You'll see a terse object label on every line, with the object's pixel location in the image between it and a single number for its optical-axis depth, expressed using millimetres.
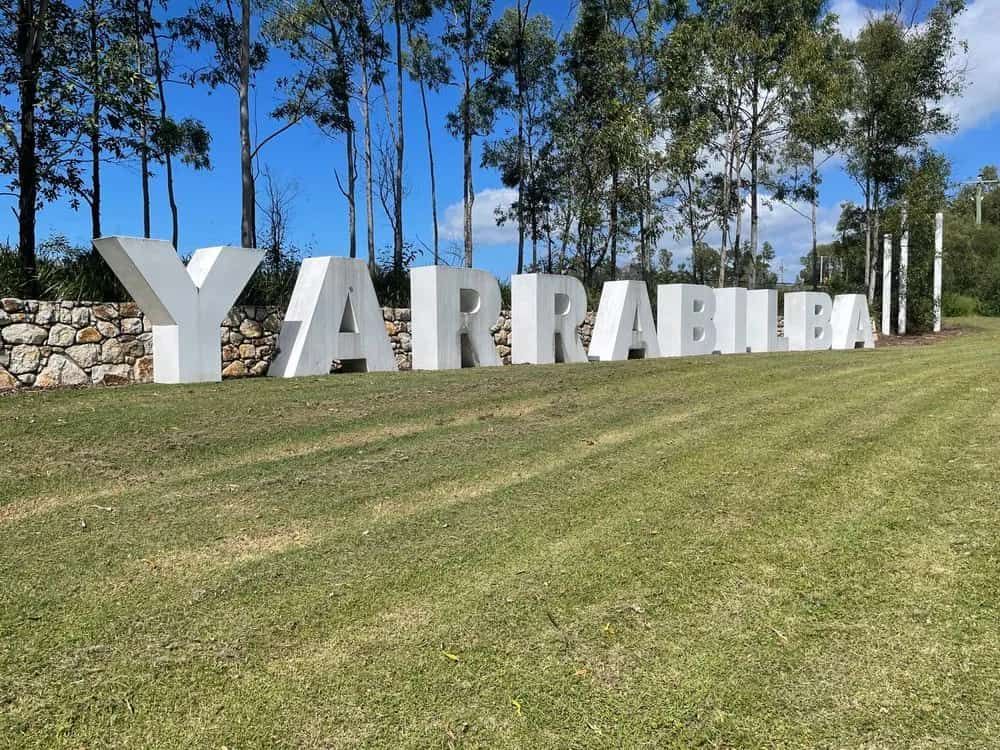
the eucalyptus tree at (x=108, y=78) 9250
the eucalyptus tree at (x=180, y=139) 17047
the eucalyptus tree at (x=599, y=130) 20875
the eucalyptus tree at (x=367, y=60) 21422
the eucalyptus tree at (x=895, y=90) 23734
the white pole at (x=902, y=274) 26152
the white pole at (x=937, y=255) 26083
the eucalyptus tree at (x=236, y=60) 16000
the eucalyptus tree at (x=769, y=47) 19750
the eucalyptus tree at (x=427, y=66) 22594
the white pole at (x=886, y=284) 25328
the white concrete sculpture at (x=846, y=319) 19812
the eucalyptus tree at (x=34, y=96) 9477
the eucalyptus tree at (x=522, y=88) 22531
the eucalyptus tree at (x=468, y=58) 21188
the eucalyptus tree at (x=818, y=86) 19344
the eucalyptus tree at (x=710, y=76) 19953
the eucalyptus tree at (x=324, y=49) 20188
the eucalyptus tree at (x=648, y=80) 20484
